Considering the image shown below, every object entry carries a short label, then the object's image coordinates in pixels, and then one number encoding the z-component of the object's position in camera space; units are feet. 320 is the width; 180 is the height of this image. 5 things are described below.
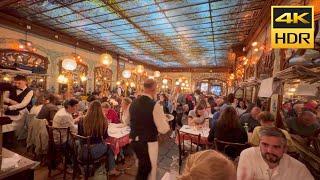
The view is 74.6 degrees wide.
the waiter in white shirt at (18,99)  16.28
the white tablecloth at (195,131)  16.21
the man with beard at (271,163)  6.95
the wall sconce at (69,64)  25.66
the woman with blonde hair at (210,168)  3.24
